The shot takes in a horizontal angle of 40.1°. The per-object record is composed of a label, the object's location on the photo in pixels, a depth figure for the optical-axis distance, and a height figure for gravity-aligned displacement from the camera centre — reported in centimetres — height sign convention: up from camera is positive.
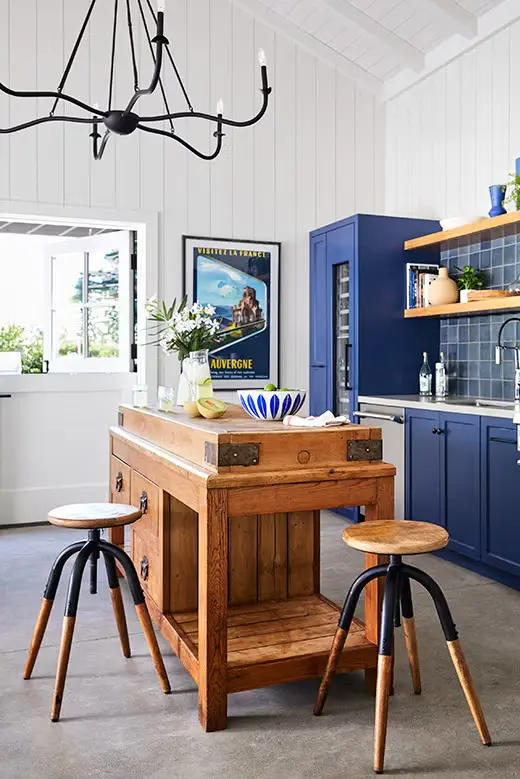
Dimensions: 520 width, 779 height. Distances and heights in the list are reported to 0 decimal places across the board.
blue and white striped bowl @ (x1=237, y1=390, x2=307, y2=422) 261 -12
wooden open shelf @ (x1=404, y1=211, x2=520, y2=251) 405 +87
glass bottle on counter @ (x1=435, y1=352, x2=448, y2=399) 496 -7
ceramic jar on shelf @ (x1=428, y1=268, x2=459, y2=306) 473 +53
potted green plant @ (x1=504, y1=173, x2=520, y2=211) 406 +102
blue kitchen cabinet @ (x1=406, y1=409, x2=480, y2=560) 384 -59
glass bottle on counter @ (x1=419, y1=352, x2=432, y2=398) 496 -7
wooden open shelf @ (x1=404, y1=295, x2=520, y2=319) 409 +39
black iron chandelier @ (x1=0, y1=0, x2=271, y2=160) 230 +96
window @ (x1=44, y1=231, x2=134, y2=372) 546 +50
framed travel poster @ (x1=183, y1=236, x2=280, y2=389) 532 +55
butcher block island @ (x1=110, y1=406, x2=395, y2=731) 218 -65
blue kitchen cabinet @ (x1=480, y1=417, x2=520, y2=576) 354 -64
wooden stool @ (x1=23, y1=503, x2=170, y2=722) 226 -68
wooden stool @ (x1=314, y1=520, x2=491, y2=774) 197 -65
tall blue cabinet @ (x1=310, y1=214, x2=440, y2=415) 494 +39
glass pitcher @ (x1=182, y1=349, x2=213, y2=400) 306 -1
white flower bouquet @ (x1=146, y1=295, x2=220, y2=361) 313 +17
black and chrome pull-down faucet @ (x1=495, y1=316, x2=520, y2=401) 407 +9
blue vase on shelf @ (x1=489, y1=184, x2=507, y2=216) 425 +104
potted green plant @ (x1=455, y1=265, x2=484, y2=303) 468 +60
